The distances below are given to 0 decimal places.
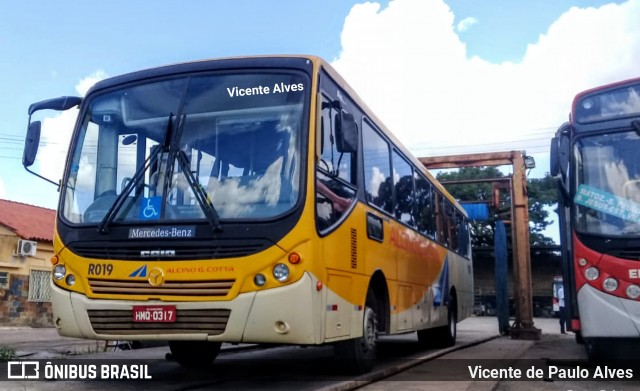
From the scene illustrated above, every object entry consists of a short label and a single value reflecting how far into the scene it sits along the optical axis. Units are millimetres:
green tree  43875
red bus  7047
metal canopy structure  17047
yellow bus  5625
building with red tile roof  22562
